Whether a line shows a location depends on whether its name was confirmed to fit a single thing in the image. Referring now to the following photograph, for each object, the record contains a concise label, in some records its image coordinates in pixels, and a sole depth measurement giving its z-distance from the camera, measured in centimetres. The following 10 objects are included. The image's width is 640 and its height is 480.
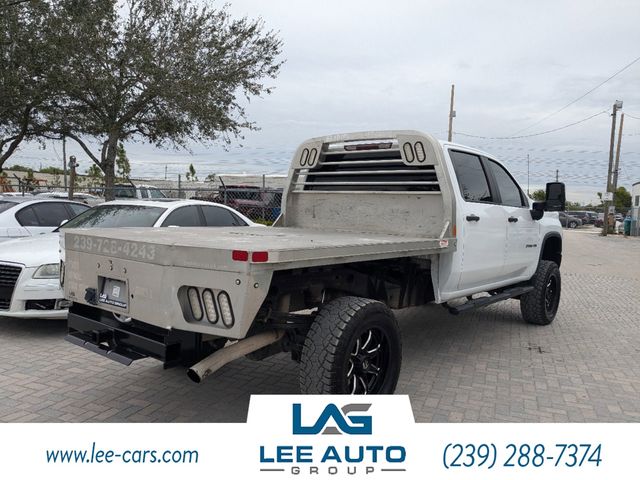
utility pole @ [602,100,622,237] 2990
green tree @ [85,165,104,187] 4348
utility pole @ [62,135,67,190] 3575
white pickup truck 317
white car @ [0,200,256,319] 568
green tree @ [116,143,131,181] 4130
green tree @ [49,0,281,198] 1446
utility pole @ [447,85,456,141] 3616
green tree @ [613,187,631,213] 7050
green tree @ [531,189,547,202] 6444
